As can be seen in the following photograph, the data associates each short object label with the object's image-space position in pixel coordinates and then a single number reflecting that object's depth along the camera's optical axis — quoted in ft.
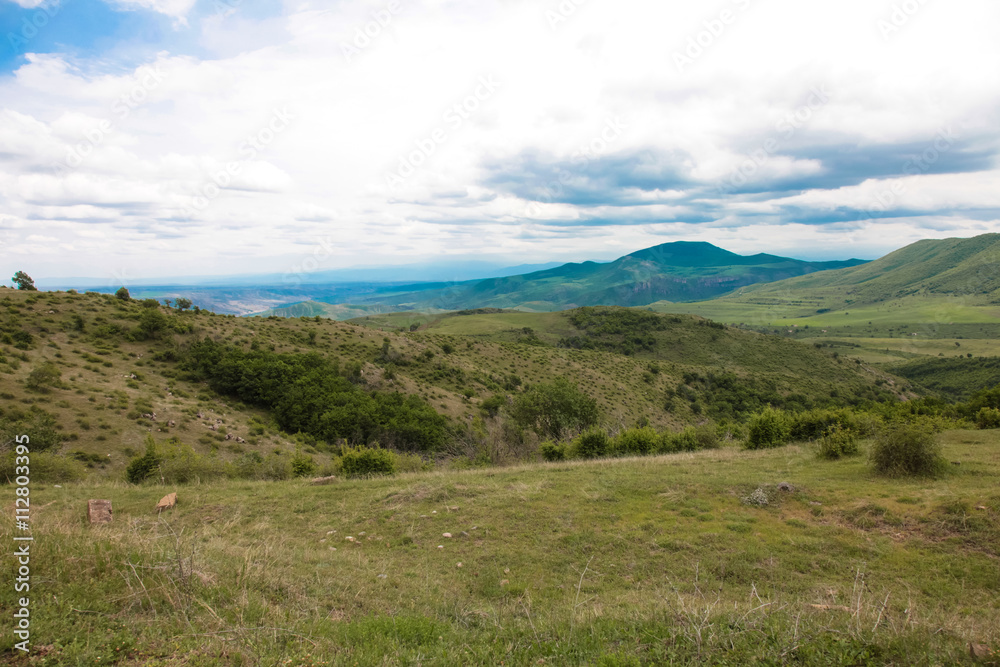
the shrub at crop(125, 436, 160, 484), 56.85
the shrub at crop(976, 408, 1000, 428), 68.39
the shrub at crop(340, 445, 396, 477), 64.39
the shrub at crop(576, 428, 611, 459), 81.61
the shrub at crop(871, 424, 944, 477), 45.60
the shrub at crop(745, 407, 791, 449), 76.07
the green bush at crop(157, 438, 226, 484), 55.57
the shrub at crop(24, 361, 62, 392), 80.28
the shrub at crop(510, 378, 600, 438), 112.16
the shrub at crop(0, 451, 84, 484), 50.01
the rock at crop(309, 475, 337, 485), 54.85
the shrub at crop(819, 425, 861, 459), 58.13
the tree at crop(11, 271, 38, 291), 145.36
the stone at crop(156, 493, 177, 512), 41.88
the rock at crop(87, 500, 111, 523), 32.30
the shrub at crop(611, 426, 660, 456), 81.92
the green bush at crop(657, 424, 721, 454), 84.53
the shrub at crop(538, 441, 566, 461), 83.35
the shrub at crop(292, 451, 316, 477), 63.82
